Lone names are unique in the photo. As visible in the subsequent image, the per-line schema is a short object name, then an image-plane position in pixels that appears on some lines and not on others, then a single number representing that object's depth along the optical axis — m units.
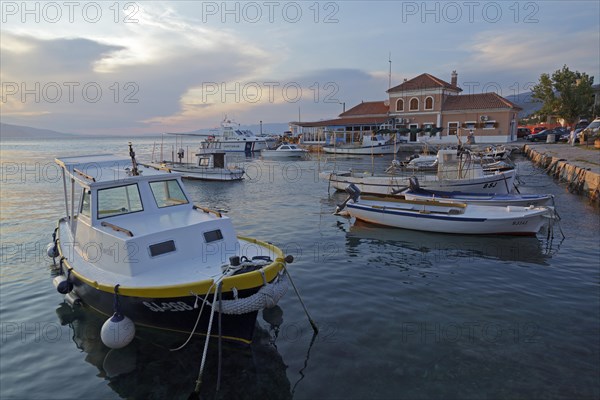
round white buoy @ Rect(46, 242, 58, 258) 11.83
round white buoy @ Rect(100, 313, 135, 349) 7.32
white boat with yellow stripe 7.06
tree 44.72
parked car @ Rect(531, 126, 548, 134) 73.88
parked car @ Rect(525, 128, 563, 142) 60.25
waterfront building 58.25
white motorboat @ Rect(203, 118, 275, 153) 68.00
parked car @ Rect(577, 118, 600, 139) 43.91
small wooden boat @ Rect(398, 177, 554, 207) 17.78
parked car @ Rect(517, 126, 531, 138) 66.62
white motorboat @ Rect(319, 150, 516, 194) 22.97
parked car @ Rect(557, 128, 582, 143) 53.82
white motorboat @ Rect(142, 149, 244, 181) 33.81
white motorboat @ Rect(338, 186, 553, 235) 15.01
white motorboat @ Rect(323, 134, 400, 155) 58.75
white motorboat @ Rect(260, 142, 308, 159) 59.62
